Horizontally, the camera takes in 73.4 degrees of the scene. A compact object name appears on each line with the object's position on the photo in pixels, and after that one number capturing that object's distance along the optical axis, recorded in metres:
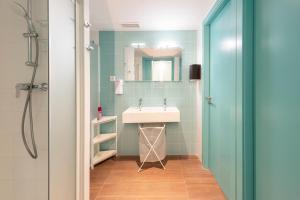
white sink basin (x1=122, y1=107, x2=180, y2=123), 2.96
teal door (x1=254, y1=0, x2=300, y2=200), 1.08
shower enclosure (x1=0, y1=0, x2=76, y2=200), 1.33
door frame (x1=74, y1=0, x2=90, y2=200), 1.69
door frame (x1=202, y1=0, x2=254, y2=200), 1.61
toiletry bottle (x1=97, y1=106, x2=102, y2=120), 3.28
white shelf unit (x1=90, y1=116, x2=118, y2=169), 3.03
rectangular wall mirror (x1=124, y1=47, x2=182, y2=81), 3.51
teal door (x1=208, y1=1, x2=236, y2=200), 1.93
